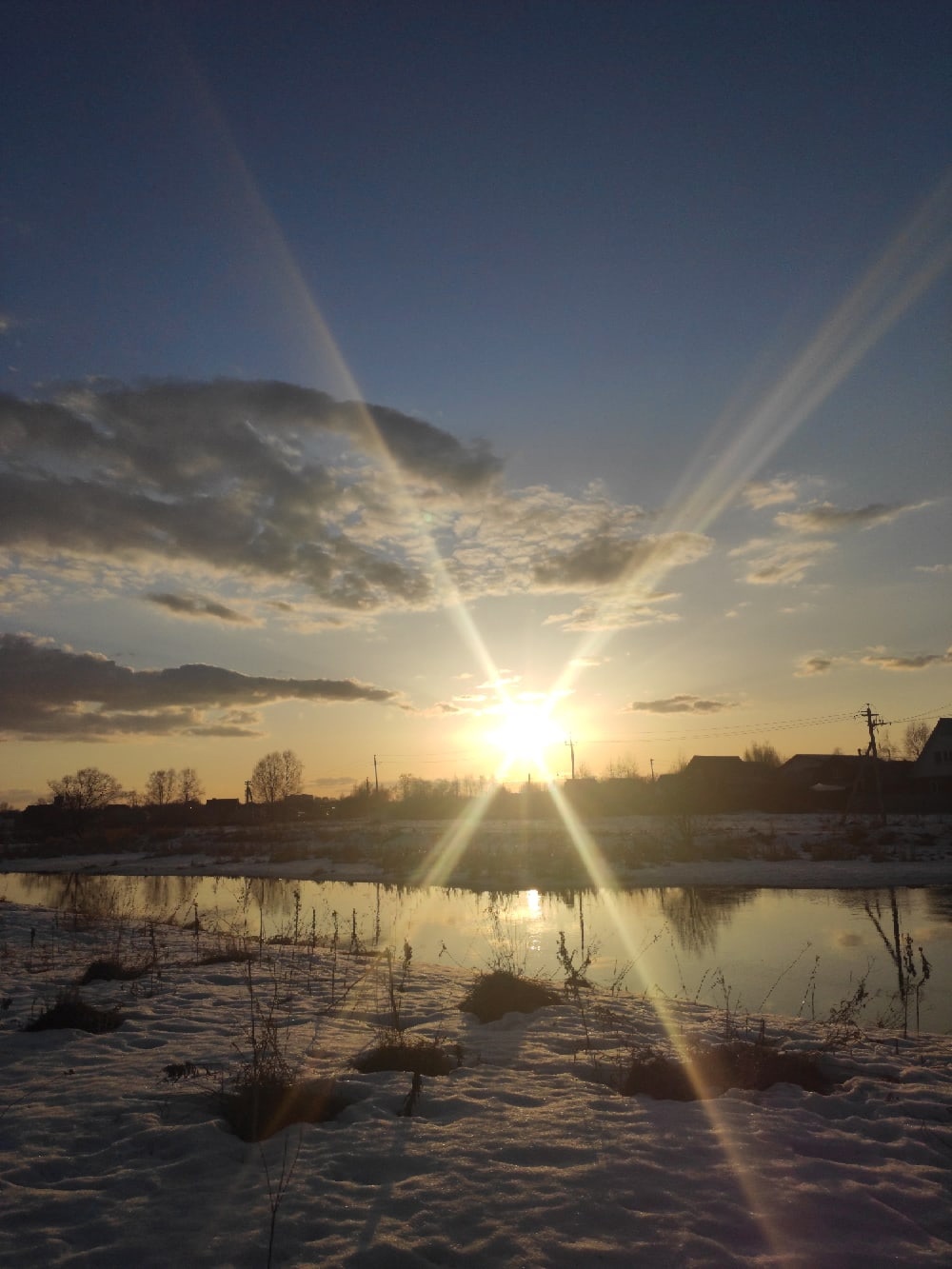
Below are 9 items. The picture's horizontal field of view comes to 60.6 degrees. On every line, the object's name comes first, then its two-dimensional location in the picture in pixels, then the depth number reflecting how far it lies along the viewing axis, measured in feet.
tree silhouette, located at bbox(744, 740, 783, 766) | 497.87
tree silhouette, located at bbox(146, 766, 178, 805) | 497.46
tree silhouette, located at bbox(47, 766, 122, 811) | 358.88
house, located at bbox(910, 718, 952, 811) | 211.20
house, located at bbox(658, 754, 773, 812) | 245.45
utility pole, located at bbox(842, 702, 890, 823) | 156.15
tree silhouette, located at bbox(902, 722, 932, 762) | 456.04
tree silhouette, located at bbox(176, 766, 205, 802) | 499.75
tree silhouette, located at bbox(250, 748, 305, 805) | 452.35
